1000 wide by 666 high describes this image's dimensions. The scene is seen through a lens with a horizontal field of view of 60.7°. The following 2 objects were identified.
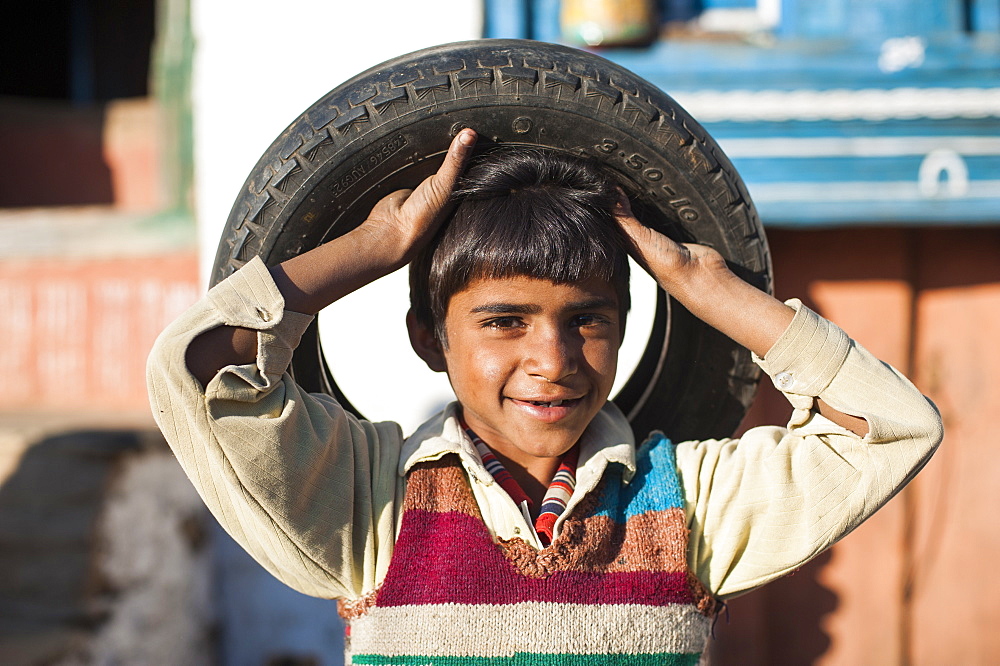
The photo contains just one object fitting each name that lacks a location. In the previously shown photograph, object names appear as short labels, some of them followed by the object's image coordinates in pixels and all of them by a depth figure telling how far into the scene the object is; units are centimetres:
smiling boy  130
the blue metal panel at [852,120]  334
